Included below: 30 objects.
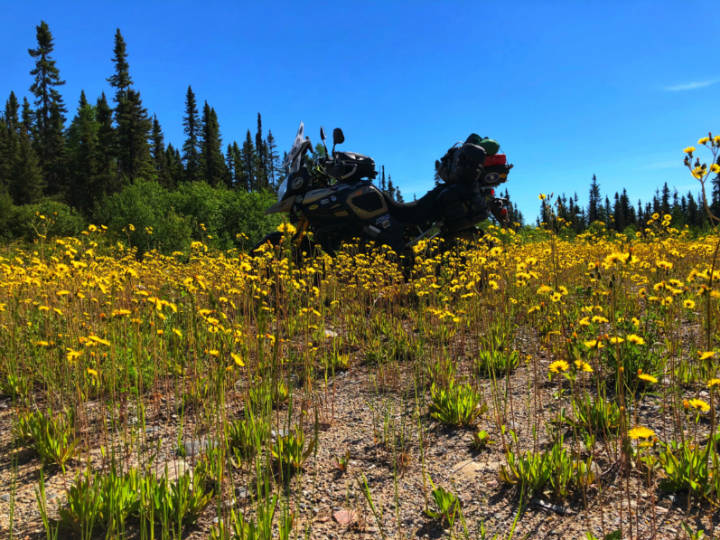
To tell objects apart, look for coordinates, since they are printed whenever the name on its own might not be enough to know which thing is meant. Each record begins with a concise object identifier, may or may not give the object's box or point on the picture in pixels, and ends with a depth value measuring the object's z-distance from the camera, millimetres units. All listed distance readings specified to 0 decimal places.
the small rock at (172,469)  2253
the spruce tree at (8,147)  41038
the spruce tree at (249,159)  73062
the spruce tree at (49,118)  46938
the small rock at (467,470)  2236
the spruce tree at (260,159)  72331
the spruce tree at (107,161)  40062
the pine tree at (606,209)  75750
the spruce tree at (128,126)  38125
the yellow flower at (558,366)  1908
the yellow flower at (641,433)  1373
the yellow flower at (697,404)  1549
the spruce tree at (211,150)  52250
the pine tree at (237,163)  67812
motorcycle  6344
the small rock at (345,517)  1927
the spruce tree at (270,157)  75931
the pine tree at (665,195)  77762
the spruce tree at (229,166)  56653
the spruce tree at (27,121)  53412
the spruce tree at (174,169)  55300
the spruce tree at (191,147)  54156
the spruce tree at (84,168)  39219
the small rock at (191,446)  2465
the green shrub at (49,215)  19031
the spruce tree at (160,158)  51312
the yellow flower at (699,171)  1768
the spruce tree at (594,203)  78356
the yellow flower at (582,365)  1838
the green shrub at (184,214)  15141
